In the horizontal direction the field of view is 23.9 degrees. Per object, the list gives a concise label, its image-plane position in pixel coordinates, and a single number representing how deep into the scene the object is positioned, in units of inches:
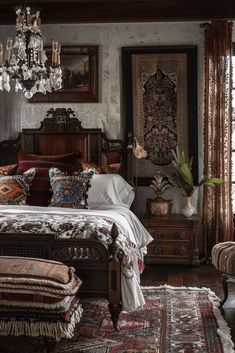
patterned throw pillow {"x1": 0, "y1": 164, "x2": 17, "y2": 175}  237.3
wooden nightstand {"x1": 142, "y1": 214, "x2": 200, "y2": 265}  236.1
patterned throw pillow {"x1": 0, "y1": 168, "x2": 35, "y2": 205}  209.9
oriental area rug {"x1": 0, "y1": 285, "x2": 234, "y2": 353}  143.3
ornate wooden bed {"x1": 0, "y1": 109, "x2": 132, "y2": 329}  155.9
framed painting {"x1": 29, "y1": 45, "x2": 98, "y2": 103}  256.5
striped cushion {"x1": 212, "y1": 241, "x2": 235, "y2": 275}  166.1
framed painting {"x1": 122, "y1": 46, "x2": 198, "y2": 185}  252.7
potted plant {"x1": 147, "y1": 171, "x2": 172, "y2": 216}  243.8
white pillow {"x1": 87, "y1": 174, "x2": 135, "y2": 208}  221.3
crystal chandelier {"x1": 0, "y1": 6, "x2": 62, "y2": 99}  181.6
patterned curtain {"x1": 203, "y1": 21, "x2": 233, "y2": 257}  243.4
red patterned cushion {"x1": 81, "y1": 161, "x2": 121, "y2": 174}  241.3
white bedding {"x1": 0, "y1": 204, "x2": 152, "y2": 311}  157.3
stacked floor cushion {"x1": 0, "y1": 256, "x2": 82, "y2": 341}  133.2
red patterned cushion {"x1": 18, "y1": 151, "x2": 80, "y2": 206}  217.9
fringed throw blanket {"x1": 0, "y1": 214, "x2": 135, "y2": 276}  159.2
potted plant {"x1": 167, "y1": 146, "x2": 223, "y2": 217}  239.7
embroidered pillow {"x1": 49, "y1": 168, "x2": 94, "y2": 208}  206.2
